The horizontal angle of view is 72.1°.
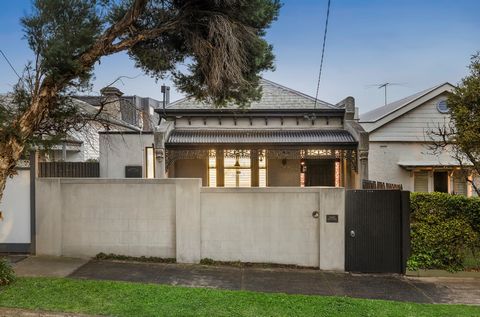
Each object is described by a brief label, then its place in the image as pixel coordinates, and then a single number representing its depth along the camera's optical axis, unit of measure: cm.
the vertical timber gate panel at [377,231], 790
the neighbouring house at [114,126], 1296
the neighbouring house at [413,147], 1410
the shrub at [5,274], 600
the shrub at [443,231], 773
